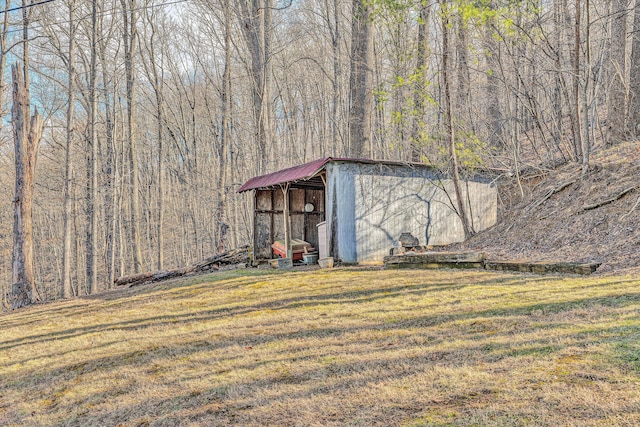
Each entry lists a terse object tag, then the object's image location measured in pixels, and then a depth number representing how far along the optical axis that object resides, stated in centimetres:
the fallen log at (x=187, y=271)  1362
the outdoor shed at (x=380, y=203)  1061
